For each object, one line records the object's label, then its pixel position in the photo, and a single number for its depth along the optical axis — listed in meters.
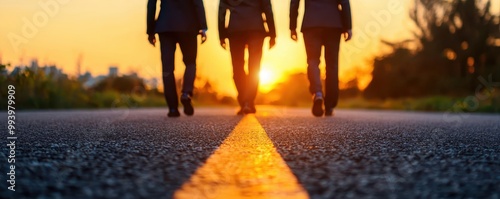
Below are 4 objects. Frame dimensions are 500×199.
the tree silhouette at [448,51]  25.52
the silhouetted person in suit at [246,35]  7.44
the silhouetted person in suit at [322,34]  7.14
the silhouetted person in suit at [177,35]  6.99
